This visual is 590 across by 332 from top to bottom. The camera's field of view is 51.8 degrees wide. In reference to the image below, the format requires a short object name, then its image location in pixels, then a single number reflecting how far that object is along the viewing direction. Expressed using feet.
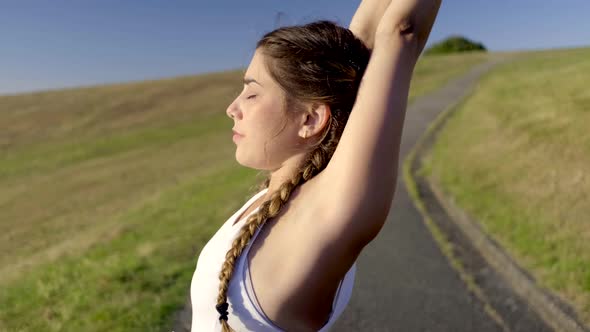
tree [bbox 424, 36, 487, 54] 254.68
